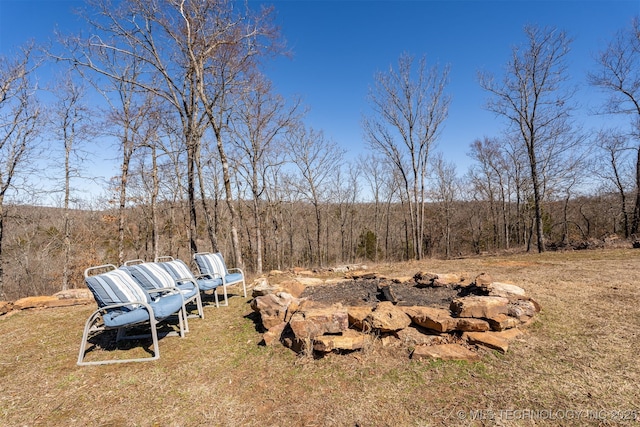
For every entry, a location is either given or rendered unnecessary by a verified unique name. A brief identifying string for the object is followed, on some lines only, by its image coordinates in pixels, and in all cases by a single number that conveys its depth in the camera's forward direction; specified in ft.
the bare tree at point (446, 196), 68.80
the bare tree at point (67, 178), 34.86
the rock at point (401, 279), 16.62
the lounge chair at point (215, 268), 15.16
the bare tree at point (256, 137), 36.31
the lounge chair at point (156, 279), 12.02
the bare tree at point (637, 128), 35.96
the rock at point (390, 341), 9.05
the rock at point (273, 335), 9.85
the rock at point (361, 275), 18.29
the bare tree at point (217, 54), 23.56
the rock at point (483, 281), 12.88
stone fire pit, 8.75
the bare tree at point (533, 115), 34.14
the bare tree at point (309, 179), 46.39
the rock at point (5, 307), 15.30
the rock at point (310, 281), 16.94
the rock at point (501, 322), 9.55
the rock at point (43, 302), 15.85
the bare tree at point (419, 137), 37.37
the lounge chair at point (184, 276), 14.05
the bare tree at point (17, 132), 28.81
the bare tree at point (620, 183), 40.34
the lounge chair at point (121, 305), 8.83
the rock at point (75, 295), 17.85
